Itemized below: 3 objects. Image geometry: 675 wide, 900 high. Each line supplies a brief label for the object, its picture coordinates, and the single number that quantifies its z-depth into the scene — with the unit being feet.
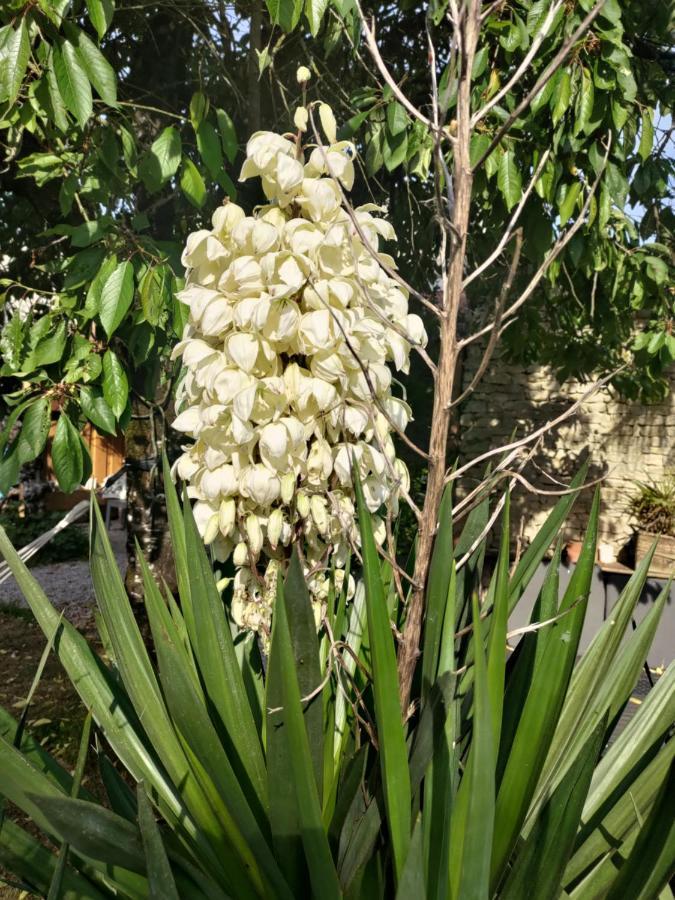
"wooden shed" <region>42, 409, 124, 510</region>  32.81
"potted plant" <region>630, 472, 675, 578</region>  17.11
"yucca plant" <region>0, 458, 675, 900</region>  2.51
